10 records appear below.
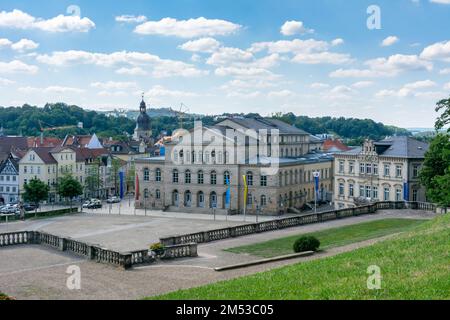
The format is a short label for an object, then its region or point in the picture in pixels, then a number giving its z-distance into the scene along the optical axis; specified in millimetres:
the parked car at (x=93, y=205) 84188
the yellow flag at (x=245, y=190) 70812
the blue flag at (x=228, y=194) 76062
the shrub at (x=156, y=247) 31759
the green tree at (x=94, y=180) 99381
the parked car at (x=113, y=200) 92438
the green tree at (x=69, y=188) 81062
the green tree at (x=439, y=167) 49656
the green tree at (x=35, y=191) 77125
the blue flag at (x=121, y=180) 80888
